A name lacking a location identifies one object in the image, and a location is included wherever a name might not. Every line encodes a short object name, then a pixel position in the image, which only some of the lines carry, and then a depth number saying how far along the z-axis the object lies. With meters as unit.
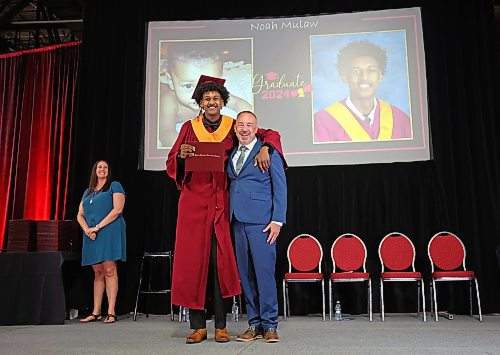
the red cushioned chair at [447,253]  5.24
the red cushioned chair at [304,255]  5.41
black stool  5.29
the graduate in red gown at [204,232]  3.09
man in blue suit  3.08
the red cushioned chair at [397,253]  5.31
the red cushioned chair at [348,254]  5.36
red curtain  6.71
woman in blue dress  4.93
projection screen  5.62
